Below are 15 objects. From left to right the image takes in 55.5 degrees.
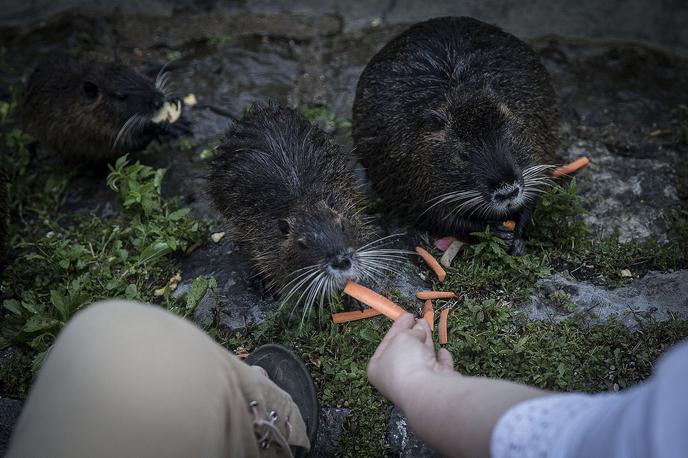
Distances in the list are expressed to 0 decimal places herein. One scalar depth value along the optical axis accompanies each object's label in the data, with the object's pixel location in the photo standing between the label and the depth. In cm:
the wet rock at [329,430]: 283
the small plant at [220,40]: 527
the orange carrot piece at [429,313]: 318
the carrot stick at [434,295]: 334
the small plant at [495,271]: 334
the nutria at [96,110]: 452
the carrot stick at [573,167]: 392
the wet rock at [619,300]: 306
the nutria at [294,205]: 309
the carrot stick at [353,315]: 331
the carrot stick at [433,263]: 345
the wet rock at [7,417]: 298
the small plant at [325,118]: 458
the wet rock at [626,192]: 368
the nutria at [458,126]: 338
